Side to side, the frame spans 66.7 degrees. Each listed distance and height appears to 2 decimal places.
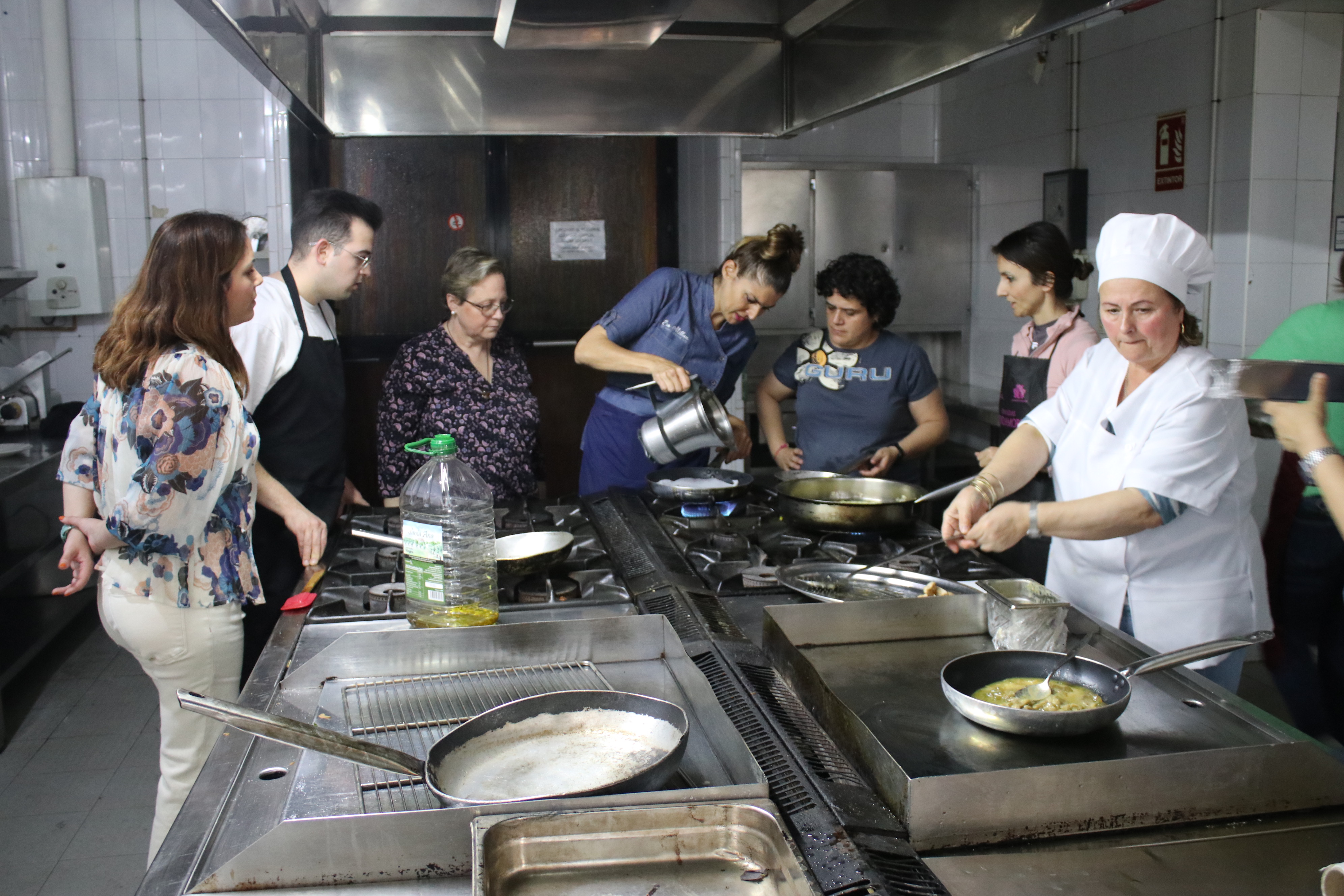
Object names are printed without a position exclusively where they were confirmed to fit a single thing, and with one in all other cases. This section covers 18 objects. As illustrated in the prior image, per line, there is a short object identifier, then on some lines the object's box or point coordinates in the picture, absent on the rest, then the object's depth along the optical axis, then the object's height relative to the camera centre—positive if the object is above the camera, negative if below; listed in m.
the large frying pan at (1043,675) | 1.30 -0.52
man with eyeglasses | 2.54 -0.17
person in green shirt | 2.57 -0.77
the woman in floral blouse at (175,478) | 1.94 -0.33
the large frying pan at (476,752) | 1.10 -0.52
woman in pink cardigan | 3.36 -0.02
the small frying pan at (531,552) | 2.03 -0.50
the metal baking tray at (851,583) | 1.95 -0.54
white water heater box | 4.71 +0.32
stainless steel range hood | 2.21 +0.63
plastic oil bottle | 1.69 -0.40
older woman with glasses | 3.31 -0.29
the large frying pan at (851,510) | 2.31 -0.46
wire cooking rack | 1.35 -0.56
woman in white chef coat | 1.88 -0.35
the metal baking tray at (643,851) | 1.00 -0.54
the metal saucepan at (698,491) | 2.65 -0.47
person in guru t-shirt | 3.43 -0.27
